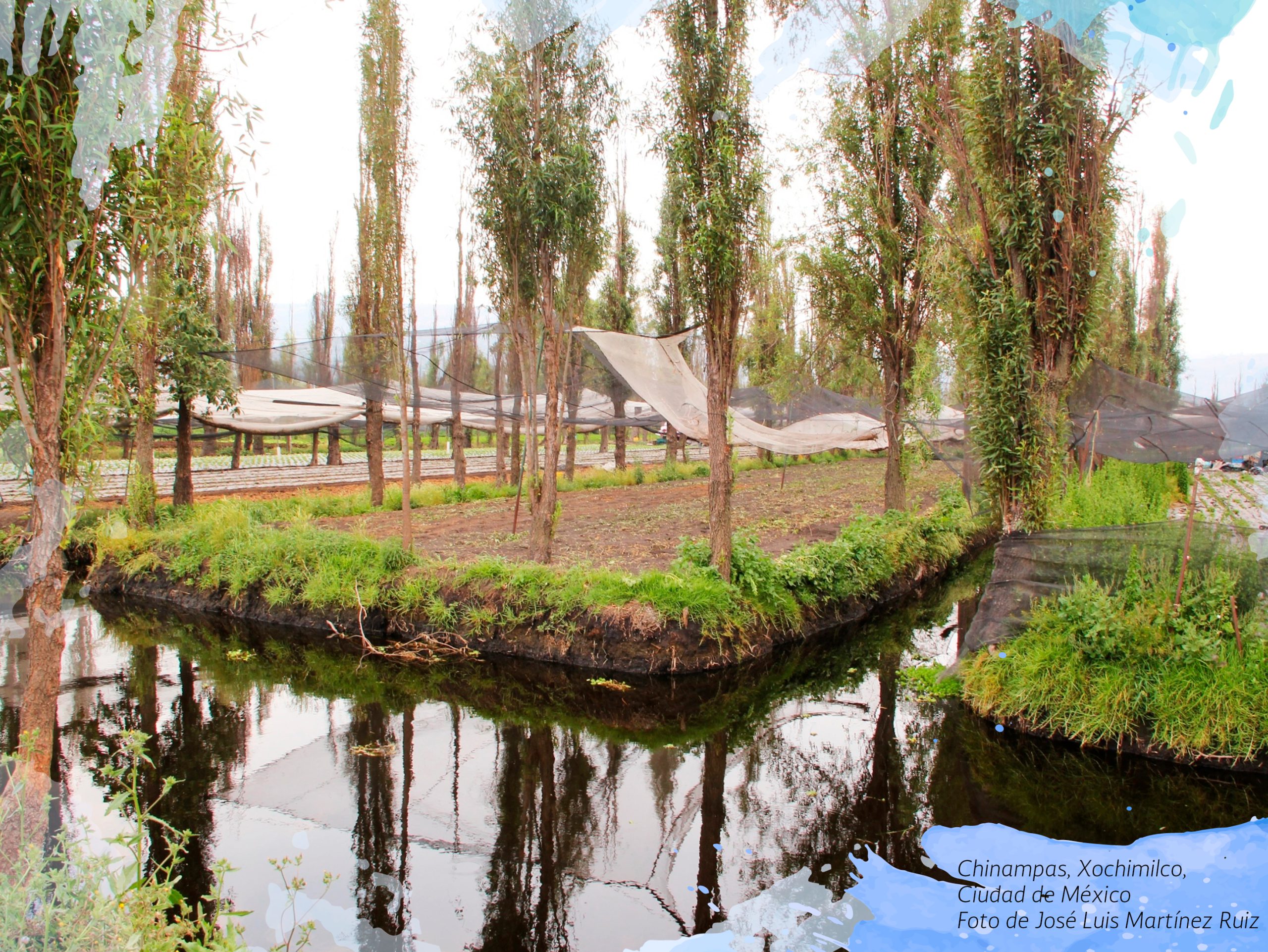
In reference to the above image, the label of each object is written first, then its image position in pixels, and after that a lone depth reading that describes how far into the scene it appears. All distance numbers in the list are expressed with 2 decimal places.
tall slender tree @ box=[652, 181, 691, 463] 12.68
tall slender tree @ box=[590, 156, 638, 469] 13.92
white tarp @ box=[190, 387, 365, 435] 12.00
